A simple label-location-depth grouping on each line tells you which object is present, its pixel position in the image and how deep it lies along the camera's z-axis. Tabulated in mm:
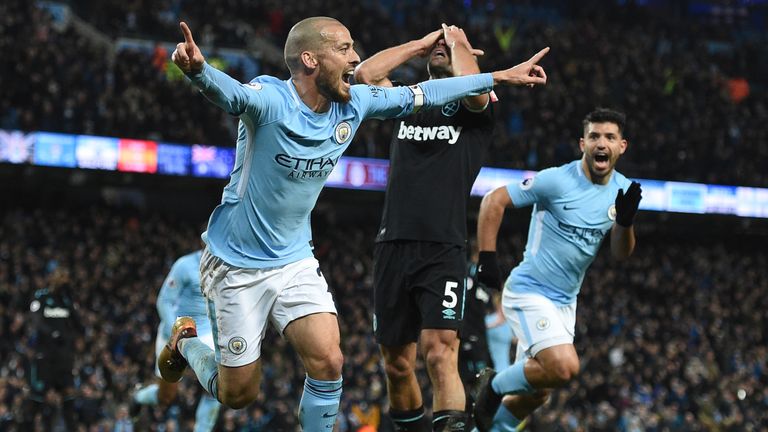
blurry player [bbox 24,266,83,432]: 13383
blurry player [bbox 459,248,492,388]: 10805
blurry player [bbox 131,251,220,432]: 10492
